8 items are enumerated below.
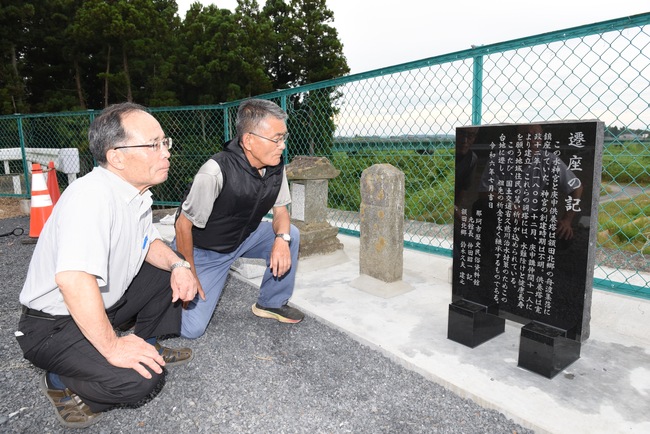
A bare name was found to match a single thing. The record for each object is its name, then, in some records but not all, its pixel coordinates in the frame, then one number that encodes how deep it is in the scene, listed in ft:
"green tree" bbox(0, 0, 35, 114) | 45.55
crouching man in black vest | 9.04
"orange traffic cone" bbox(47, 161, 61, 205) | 21.01
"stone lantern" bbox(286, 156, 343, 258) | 14.14
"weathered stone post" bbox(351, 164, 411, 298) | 11.38
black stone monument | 7.06
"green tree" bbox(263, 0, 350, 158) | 60.75
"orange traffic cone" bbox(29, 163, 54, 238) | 18.03
